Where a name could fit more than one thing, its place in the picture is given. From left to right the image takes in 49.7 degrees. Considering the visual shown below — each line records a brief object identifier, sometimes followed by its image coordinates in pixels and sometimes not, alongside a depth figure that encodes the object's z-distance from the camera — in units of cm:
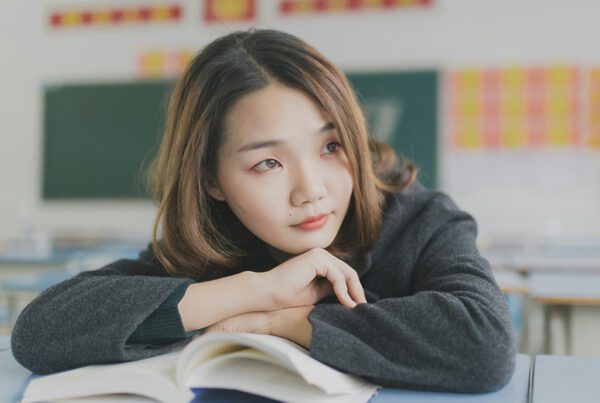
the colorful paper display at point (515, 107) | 448
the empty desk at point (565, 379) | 74
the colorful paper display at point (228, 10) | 506
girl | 78
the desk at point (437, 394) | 73
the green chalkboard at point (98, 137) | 507
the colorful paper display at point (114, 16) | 514
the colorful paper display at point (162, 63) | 512
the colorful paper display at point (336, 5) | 473
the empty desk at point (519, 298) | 237
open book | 68
